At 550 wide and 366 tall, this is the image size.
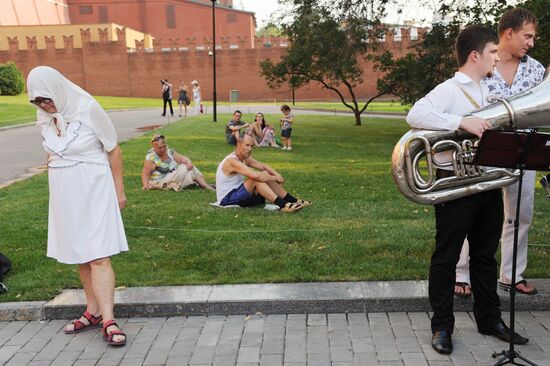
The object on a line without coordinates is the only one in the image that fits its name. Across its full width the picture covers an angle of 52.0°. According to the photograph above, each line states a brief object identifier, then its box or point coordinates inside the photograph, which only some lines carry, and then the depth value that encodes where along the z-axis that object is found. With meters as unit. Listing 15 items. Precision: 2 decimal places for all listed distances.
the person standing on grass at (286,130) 15.73
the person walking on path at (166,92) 27.41
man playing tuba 3.61
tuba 3.51
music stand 3.22
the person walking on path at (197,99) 30.22
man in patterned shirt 4.04
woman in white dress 3.95
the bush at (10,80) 44.00
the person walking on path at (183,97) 29.20
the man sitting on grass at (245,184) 7.75
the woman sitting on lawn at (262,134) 16.31
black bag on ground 5.11
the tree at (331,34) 17.48
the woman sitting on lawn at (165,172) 9.52
